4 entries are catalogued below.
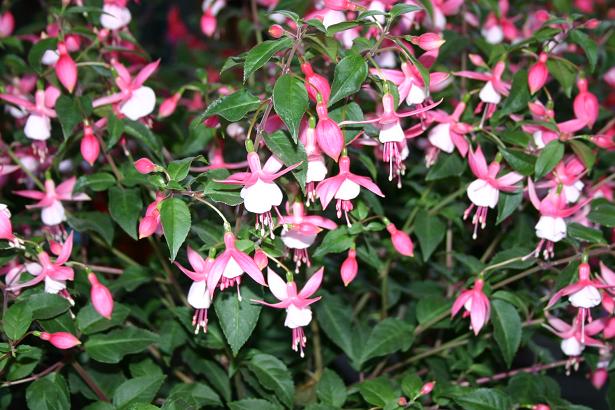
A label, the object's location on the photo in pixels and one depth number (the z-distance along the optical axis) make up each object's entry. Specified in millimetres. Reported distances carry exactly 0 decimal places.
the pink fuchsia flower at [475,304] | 855
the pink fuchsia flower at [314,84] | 781
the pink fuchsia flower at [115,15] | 938
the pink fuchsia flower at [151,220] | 782
